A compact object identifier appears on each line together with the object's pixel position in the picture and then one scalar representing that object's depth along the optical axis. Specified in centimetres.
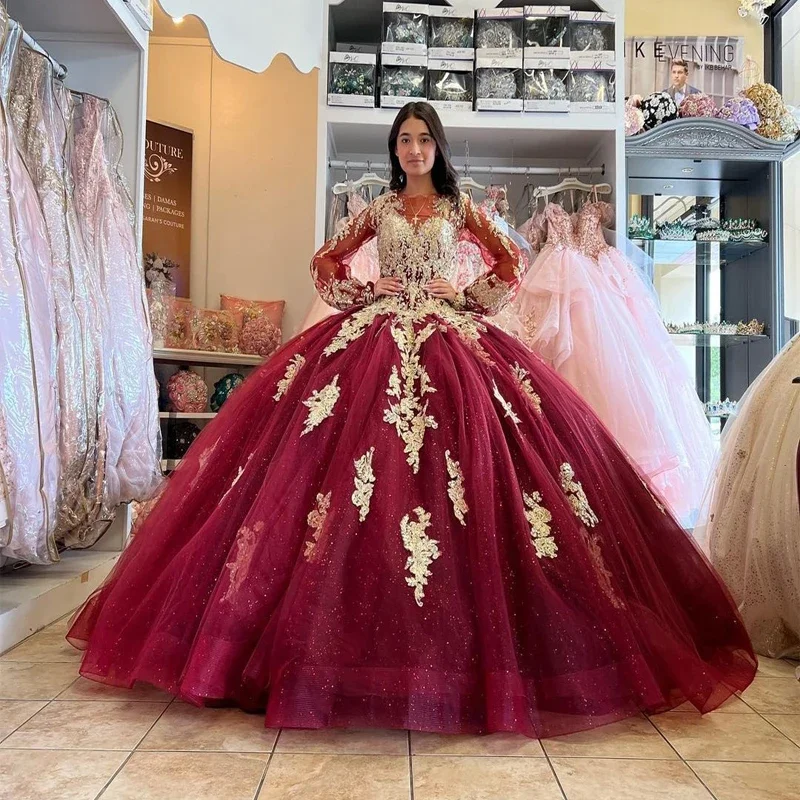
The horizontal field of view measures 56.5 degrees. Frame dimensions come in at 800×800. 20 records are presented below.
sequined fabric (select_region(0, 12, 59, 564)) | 175
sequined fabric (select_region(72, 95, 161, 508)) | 234
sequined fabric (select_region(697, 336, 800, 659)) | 190
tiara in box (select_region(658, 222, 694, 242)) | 353
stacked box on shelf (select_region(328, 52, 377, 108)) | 323
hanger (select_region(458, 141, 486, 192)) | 328
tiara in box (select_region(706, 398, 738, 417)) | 360
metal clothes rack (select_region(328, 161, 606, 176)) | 337
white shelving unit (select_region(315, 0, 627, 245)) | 324
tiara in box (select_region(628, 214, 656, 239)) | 349
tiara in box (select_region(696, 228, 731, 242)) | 348
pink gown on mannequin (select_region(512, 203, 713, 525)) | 281
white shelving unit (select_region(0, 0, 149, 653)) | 236
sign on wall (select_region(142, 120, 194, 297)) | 375
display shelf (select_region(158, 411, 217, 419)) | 329
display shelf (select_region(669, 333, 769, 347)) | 352
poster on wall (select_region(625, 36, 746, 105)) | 409
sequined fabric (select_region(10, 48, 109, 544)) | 206
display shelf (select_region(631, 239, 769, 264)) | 350
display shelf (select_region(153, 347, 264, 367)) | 332
